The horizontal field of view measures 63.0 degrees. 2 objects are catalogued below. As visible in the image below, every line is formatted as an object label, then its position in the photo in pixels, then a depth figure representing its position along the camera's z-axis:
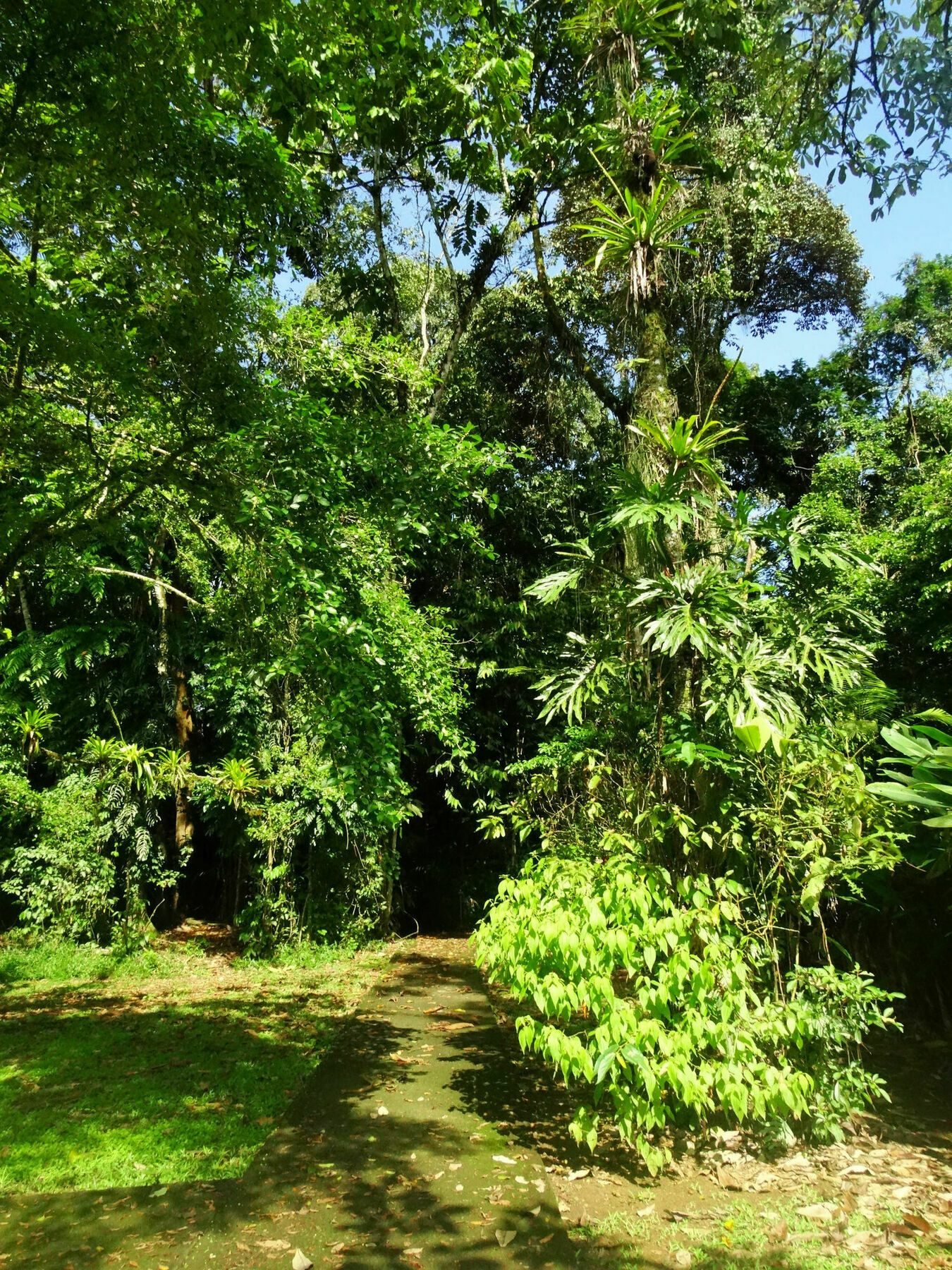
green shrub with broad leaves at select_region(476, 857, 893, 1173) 3.01
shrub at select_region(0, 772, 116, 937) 8.12
